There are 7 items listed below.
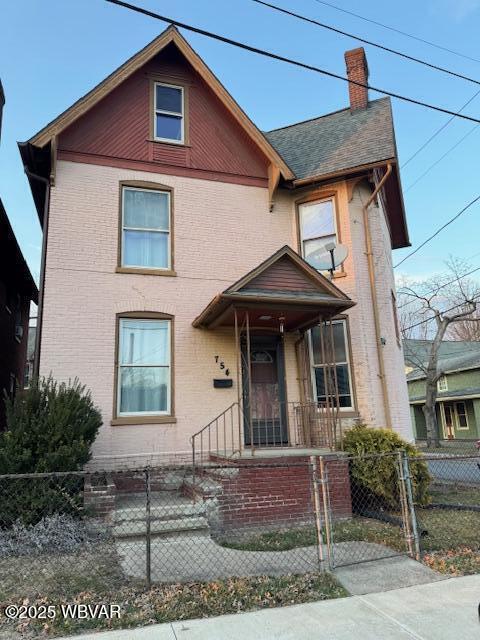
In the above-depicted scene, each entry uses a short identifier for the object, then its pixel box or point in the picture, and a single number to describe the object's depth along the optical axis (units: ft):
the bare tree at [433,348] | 76.33
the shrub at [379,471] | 25.67
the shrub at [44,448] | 21.09
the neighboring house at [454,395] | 90.89
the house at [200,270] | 28.86
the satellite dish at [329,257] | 32.37
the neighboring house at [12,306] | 41.96
